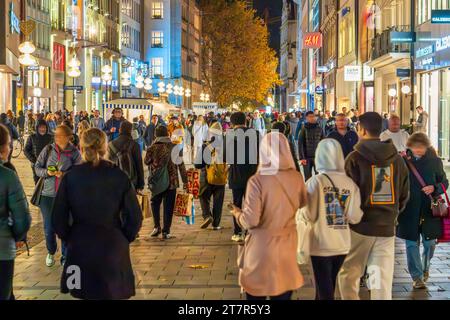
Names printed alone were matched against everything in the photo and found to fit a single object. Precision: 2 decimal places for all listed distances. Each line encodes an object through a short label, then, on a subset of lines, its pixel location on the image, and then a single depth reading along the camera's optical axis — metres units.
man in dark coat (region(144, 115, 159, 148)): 31.17
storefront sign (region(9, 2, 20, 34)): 43.17
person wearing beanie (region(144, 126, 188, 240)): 12.31
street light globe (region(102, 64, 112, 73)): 49.48
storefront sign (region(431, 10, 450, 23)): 19.88
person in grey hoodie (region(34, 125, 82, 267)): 9.91
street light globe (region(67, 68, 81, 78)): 38.42
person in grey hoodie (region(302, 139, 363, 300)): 6.61
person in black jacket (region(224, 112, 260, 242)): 11.87
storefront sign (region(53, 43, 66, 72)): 59.84
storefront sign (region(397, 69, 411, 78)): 27.41
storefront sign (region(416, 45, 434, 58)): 27.71
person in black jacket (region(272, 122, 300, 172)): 18.06
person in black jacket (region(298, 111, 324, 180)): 17.22
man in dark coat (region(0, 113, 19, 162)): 22.16
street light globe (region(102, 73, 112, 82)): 49.31
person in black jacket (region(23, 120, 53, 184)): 13.07
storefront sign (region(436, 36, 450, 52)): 25.62
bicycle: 33.09
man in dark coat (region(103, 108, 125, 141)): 24.49
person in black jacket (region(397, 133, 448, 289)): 8.74
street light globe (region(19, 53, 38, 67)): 25.98
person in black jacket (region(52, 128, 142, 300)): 5.84
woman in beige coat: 5.91
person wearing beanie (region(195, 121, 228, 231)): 13.21
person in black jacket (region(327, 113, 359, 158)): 14.48
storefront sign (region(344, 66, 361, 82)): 43.34
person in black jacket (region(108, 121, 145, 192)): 12.00
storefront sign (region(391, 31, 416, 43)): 24.43
